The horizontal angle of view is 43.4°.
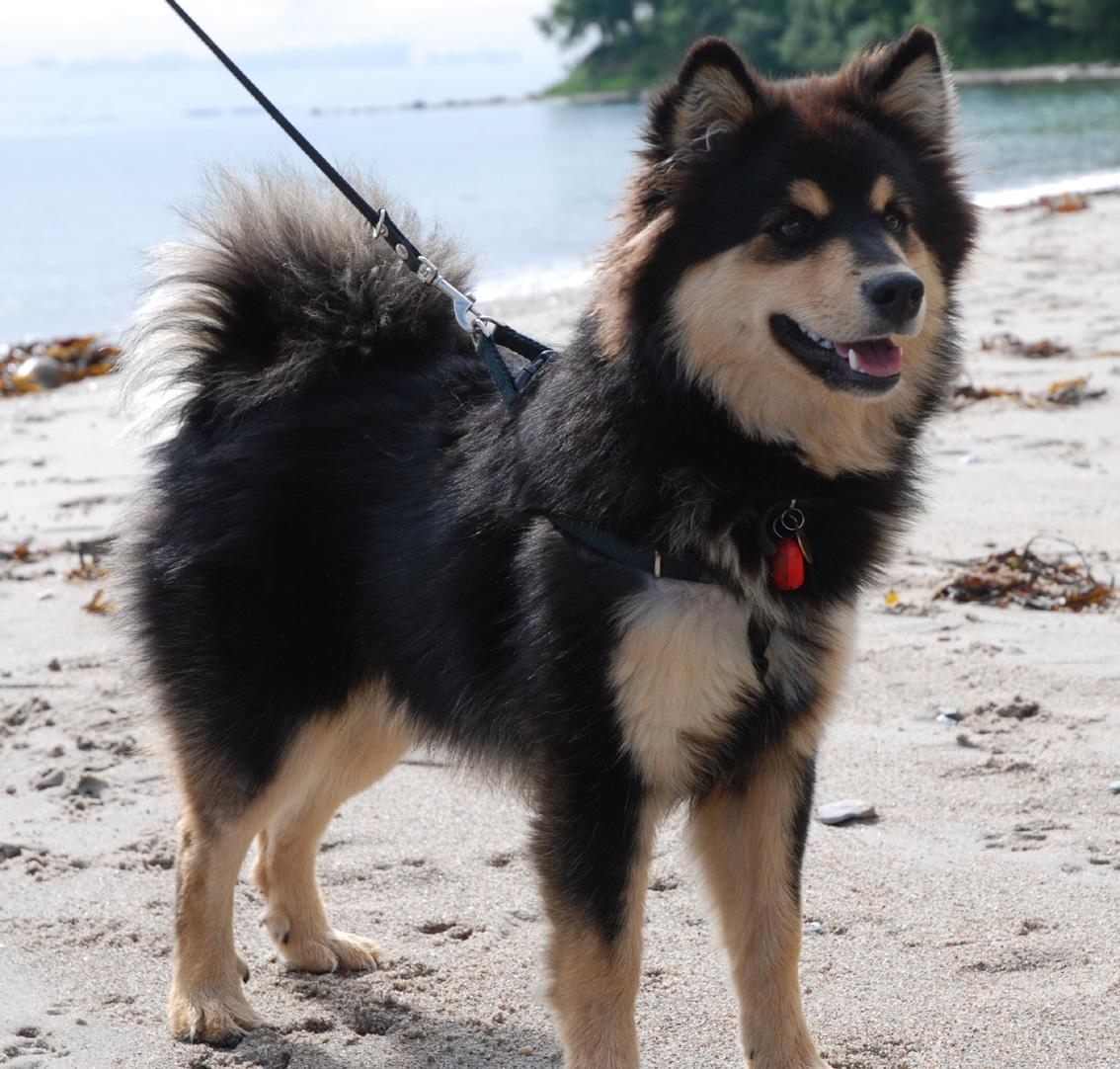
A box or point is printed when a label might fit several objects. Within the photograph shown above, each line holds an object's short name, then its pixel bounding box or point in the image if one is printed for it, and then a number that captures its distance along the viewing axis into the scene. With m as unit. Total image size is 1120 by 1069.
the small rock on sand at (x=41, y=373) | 10.08
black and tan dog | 2.71
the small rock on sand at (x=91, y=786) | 4.05
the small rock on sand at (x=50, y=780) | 4.06
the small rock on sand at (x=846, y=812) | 3.80
